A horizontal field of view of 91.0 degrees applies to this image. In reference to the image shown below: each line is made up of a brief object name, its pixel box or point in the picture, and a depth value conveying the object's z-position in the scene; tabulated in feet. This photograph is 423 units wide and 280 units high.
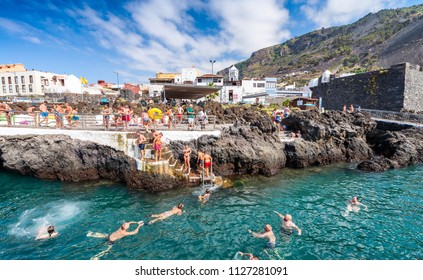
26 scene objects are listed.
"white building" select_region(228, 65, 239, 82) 229.66
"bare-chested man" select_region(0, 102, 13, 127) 44.14
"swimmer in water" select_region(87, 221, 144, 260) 23.93
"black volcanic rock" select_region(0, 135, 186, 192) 41.98
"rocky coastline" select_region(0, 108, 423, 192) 41.91
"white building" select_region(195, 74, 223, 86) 164.90
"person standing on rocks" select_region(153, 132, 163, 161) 38.26
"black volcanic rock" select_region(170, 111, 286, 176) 44.29
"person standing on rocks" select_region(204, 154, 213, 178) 41.83
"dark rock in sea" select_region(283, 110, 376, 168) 52.95
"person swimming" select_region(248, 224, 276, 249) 22.99
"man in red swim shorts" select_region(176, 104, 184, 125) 50.58
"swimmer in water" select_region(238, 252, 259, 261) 20.81
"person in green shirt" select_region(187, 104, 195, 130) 46.74
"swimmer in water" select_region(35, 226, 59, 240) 24.36
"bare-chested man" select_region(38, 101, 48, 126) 45.24
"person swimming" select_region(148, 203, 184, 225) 28.73
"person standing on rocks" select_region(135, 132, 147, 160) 39.42
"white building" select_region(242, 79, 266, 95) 181.25
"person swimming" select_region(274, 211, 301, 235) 26.02
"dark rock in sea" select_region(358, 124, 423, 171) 50.75
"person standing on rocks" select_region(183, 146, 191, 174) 41.54
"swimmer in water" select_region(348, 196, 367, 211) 31.87
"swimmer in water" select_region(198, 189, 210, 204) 33.97
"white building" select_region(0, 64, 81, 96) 157.48
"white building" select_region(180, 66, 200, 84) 197.40
